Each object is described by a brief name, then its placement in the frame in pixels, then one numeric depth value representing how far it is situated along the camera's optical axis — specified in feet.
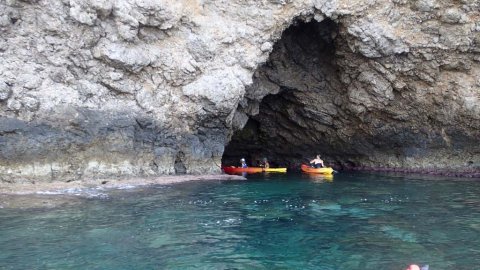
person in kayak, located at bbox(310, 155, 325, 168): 99.81
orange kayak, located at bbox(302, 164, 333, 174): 95.81
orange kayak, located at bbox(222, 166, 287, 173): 100.63
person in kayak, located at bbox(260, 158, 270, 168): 103.38
